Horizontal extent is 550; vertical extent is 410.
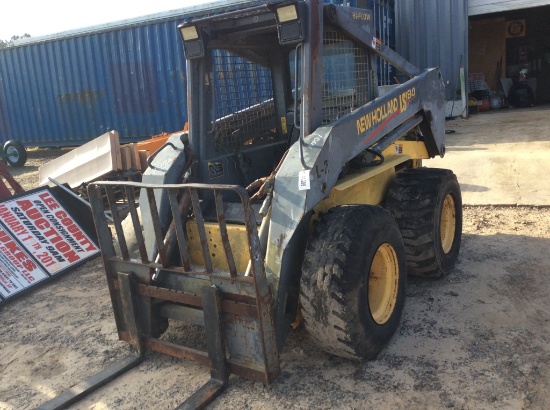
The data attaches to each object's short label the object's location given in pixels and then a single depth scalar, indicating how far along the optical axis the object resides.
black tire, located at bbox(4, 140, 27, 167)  14.38
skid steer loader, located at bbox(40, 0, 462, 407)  2.88
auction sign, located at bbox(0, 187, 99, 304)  4.83
